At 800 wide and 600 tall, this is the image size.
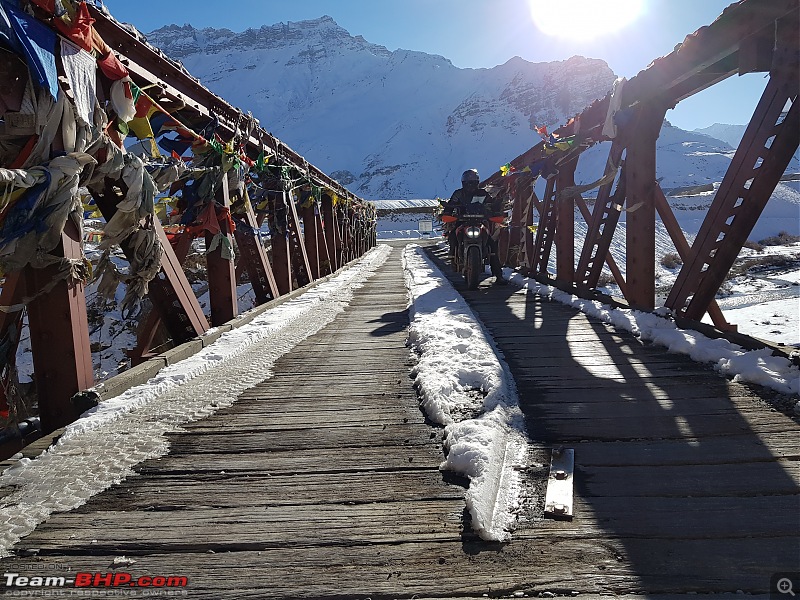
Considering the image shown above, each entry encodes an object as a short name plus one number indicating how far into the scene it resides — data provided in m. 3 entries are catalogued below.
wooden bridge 1.29
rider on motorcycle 7.88
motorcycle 7.34
